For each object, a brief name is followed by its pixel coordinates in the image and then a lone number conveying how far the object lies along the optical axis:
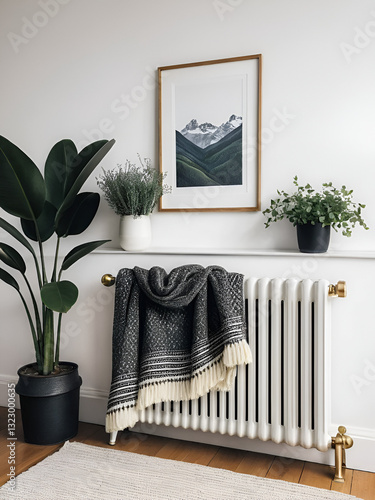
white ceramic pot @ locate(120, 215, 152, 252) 2.28
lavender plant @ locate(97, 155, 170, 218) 2.24
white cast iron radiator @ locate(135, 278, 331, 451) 1.91
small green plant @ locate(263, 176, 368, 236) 1.93
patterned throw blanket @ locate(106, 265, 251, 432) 1.98
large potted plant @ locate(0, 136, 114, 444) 2.01
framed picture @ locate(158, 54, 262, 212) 2.21
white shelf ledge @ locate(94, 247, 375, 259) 1.96
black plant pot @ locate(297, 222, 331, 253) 1.97
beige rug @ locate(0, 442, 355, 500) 1.77
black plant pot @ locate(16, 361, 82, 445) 2.20
